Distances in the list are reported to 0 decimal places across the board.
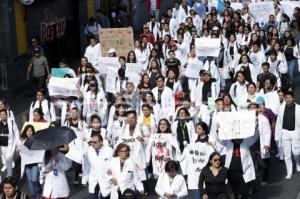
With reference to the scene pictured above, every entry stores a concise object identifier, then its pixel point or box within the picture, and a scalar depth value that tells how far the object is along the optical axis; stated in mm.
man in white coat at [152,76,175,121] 14203
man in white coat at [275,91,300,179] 12977
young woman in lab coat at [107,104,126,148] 12438
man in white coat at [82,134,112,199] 10859
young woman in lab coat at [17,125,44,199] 11711
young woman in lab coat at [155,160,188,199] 10328
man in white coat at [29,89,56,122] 13792
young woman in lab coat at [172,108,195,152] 12562
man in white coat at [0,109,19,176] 12562
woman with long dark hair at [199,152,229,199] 10219
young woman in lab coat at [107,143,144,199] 10508
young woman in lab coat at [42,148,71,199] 10742
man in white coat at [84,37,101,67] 18516
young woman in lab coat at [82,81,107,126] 14469
